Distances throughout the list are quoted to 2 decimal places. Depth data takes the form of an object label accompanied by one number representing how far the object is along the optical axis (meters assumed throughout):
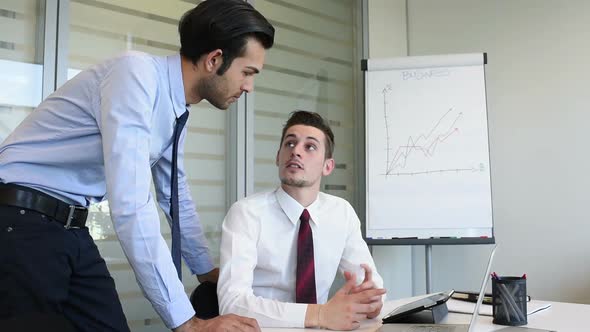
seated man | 1.78
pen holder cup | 1.61
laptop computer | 1.46
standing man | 1.36
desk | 1.57
